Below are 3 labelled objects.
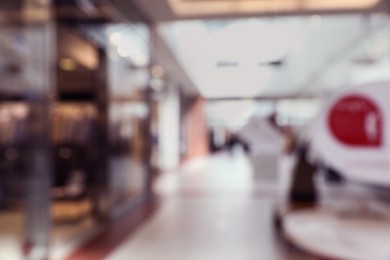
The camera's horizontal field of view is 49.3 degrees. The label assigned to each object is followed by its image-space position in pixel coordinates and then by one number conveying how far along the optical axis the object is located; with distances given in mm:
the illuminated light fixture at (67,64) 5507
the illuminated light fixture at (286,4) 4094
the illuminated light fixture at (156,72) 8735
